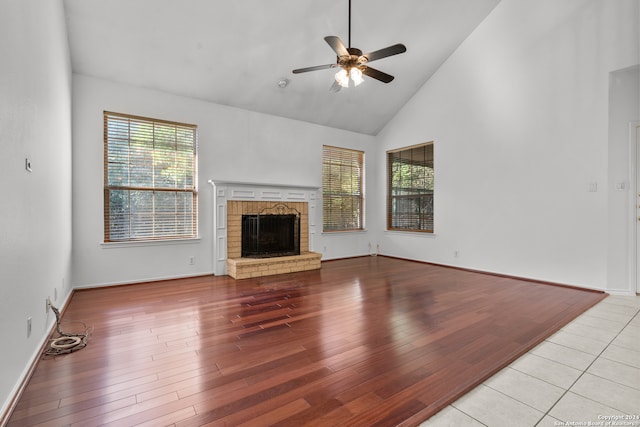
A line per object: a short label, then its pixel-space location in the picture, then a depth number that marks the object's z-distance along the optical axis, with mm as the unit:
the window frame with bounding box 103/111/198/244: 4449
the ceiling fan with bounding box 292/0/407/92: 3082
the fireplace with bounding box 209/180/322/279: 5184
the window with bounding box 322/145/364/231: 6750
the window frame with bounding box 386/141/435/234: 6297
